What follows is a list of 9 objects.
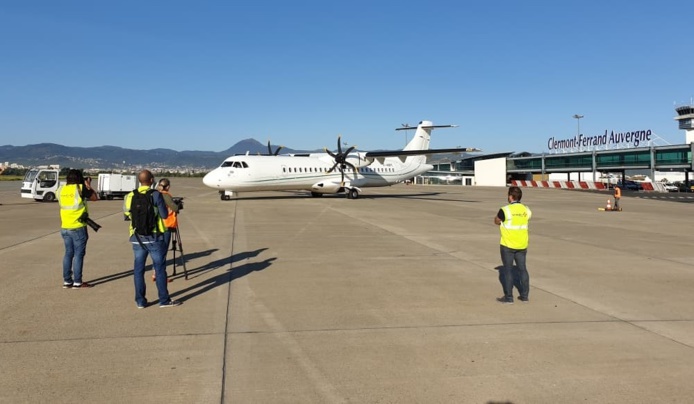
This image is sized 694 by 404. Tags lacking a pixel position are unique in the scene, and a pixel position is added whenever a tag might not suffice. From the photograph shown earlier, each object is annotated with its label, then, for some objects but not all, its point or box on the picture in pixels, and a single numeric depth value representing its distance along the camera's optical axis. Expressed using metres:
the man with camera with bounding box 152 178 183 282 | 7.48
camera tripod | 8.59
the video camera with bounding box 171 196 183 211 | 7.89
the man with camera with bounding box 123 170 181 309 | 6.59
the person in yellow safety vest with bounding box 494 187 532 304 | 6.98
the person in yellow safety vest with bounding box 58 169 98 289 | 7.82
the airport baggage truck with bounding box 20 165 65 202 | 31.02
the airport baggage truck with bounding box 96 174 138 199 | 34.72
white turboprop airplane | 30.33
